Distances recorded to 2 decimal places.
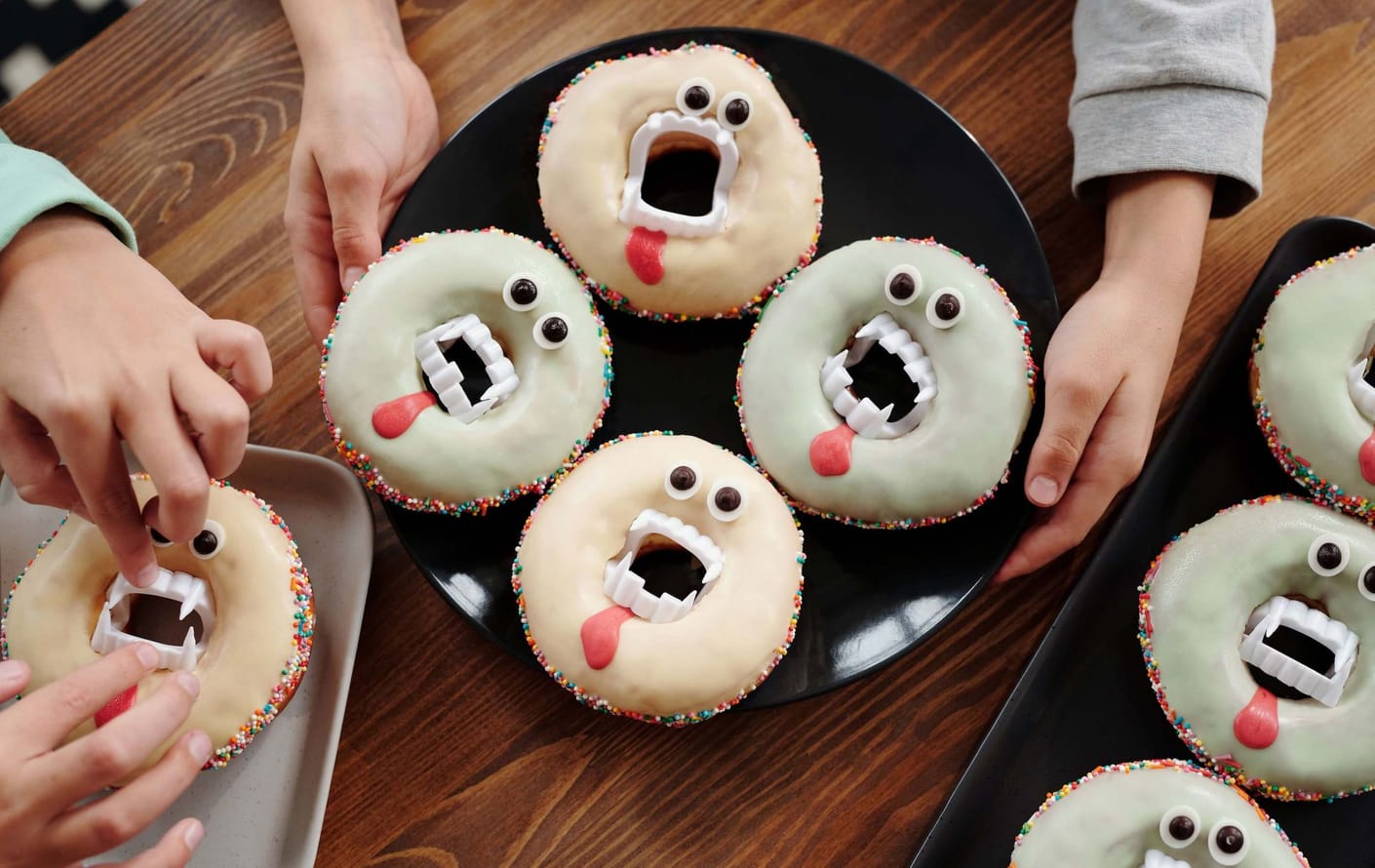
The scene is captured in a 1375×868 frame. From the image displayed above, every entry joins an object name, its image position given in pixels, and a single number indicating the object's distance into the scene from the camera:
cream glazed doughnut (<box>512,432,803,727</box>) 0.55
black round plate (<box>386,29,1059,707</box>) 0.57
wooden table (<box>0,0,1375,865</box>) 0.59
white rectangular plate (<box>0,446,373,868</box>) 0.57
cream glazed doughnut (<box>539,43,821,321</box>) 0.58
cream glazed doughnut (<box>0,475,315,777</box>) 0.55
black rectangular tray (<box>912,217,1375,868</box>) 0.57
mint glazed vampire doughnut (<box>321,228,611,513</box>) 0.57
